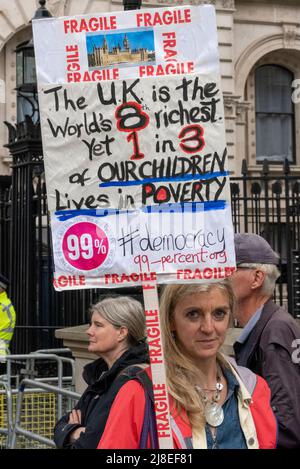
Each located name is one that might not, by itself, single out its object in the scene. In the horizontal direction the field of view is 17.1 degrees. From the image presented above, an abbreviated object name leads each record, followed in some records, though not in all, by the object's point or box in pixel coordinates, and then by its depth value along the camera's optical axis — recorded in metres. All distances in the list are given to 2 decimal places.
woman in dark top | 4.08
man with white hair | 3.99
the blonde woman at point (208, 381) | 3.22
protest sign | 3.79
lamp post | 10.19
